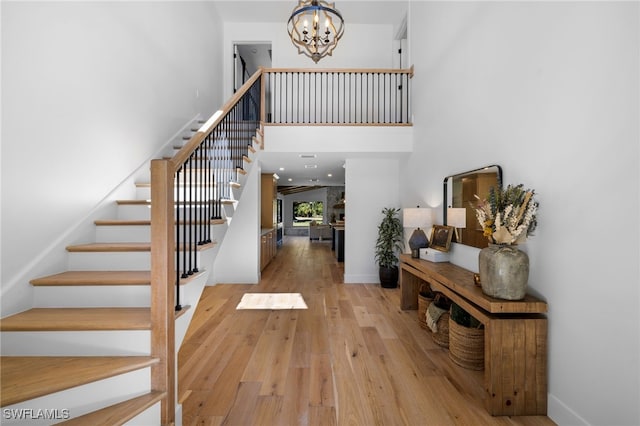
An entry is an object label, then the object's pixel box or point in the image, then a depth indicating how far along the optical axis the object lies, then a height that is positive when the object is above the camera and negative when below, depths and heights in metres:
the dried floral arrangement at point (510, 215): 1.85 -0.02
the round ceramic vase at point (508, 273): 1.85 -0.41
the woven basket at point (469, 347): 2.38 -1.19
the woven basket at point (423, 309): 3.21 -1.15
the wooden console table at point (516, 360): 1.83 -0.98
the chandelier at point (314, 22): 2.74 +1.93
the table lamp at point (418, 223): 3.70 -0.16
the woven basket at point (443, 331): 2.78 -1.21
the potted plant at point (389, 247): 4.95 -0.66
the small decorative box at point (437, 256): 3.31 -0.53
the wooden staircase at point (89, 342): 1.34 -0.75
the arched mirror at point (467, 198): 2.46 +0.15
